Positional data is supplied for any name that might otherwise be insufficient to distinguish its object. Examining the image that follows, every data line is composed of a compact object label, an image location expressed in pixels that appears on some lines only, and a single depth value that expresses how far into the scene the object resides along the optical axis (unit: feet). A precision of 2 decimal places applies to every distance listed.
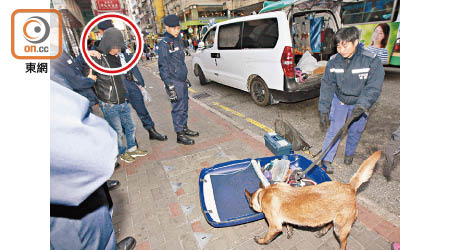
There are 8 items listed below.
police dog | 5.87
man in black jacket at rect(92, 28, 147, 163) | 10.26
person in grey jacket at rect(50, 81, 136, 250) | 2.52
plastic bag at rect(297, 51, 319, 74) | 18.24
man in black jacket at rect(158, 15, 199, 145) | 12.30
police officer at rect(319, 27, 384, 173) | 8.26
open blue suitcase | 7.47
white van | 15.57
